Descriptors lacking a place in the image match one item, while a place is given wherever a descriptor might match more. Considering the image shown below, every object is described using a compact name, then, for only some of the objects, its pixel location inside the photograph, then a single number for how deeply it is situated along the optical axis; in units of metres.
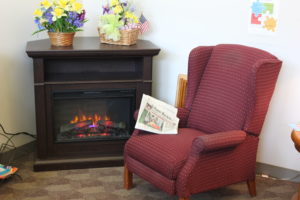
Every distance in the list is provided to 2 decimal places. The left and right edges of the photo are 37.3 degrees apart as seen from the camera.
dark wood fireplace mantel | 3.15
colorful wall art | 3.08
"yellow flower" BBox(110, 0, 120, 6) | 3.32
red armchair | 2.59
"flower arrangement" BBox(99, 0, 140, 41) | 3.28
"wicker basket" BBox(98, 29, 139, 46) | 3.29
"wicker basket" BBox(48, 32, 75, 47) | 3.16
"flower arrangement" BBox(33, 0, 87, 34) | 3.10
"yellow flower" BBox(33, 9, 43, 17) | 3.11
